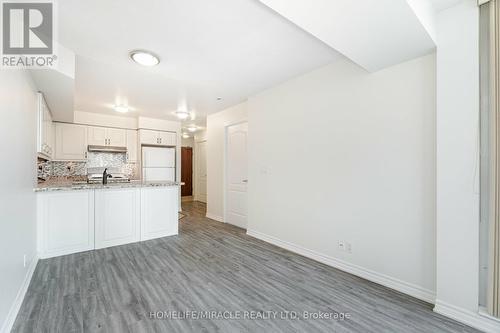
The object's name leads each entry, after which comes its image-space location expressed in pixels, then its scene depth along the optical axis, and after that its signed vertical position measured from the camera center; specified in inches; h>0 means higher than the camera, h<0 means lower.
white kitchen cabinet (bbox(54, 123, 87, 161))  211.5 +22.6
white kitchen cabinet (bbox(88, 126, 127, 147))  226.8 +30.7
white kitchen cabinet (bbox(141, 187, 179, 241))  159.5 -34.0
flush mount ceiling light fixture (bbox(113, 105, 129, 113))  193.4 +50.1
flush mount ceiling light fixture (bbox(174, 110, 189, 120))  203.9 +48.1
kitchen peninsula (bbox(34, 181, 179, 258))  127.8 -31.5
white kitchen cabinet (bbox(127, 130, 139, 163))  247.0 +20.9
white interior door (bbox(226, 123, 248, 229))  193.5 -8.0
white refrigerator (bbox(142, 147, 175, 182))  241.6 +2.1
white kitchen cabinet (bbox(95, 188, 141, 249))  142.3 -33.5
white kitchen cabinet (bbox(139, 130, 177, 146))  242.8 +31.5
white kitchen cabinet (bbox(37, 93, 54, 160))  130.6 +24.6
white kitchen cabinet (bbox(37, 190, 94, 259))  126.0 -33.1
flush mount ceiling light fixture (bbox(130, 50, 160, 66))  106.1 +52.6
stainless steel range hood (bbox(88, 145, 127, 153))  220.7 +17.3
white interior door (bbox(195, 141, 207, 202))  321.1 -9.2
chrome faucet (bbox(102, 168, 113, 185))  157.4 -9.0
